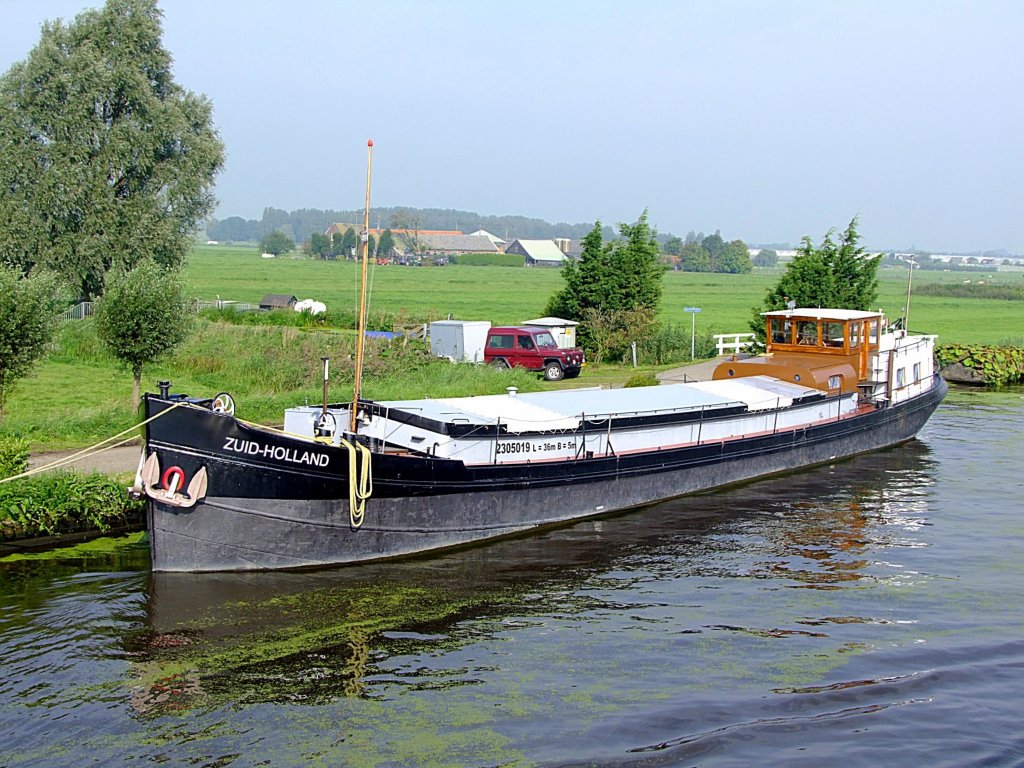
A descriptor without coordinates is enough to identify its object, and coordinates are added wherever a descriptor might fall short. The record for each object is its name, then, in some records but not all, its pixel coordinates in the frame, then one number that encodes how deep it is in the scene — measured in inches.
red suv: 1376.7
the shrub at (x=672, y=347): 1611.7
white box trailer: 1467.8
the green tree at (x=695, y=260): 6978.4
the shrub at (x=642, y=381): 1146.0
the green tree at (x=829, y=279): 1583.4
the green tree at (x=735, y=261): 6902.1
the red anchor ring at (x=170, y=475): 551.5
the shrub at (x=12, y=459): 628.7
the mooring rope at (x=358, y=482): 583.5
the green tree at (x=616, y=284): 1592.0
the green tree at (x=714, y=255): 7121.1
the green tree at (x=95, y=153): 1596.9
